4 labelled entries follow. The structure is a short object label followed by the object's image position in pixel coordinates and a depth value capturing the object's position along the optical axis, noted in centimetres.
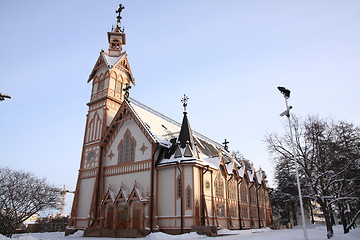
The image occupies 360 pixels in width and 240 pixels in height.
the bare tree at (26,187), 3562
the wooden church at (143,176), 2644
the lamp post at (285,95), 2000
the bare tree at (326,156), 2430
